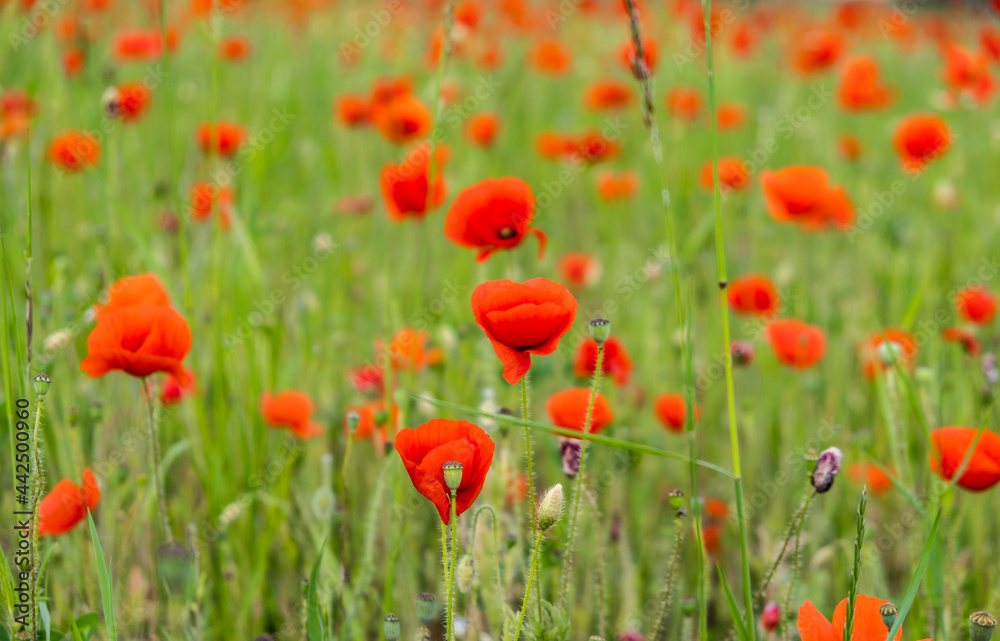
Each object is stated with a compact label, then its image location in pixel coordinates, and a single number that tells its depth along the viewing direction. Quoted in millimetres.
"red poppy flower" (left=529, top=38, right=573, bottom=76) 6423
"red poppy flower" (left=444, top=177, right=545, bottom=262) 2605
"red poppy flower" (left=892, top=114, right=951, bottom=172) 4083
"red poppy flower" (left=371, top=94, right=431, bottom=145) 3948
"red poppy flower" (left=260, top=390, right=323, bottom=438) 2755
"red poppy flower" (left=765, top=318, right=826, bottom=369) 2852
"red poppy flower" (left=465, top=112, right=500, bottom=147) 5029
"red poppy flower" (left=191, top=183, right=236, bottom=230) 3487
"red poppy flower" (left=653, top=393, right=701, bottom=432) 2783
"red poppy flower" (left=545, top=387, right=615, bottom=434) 2590
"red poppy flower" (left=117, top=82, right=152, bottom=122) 3708
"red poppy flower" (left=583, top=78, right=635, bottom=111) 5734
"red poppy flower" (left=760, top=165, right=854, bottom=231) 3349
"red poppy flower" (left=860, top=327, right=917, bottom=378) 2772
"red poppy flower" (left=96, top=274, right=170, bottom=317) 2587
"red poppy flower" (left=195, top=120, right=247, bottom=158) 3926
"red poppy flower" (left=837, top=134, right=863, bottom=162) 5455
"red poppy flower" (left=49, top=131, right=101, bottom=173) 3625
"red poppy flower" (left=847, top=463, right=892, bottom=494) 2815
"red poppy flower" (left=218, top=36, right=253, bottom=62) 5634
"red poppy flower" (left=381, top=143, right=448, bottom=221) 2863
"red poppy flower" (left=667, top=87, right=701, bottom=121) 5140
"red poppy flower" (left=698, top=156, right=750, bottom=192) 4256
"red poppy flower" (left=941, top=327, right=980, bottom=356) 2830
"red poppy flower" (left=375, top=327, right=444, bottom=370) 2718
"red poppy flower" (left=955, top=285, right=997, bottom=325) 3048
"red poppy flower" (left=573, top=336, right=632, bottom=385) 2743
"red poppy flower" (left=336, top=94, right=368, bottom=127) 4634
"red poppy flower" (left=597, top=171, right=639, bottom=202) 4830
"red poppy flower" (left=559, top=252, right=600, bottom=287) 4038
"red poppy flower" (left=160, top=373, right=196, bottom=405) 2806
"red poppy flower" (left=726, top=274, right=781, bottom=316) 3235
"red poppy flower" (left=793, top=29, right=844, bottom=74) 5743
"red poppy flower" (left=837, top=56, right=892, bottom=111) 5189
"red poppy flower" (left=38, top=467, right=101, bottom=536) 2546
